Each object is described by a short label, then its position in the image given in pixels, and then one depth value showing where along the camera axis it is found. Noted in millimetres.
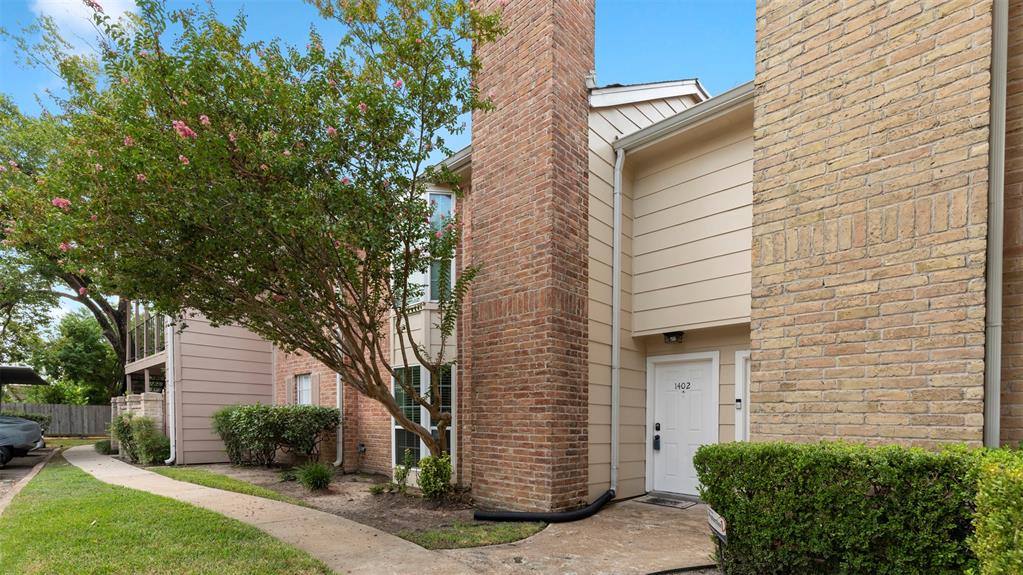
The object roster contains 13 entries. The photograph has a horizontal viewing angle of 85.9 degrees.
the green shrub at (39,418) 16628
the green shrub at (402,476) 8000
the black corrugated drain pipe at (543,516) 6180
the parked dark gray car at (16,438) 12070
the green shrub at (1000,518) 2566
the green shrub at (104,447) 15031
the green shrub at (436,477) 7320
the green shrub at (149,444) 12000
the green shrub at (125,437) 12820
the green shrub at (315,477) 8312
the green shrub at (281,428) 10711
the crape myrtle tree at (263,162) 5188
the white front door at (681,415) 7227
